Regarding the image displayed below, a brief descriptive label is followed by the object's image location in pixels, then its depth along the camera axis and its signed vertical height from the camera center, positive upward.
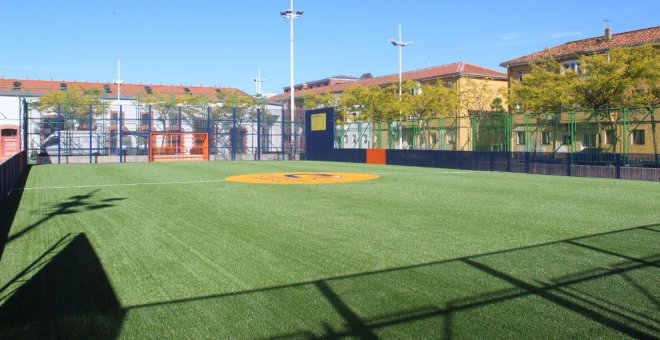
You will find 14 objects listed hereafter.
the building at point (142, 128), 34.47 +2.21
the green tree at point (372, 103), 50.90 +5.38
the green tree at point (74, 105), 35.47 +4.62
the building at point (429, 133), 27.80 +1.46
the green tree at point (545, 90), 34.88 +4.53
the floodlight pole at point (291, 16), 42.19 +10.89
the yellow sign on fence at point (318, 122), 36.53 +2.51
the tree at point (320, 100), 65.32 +7.03
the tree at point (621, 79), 31.50 +4.56
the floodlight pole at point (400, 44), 52.19 +10.81
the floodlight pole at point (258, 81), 80.88 +11.42
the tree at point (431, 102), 48.62 +5.02
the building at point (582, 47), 44.00 +9.37
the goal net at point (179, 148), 35.31 +0.81
